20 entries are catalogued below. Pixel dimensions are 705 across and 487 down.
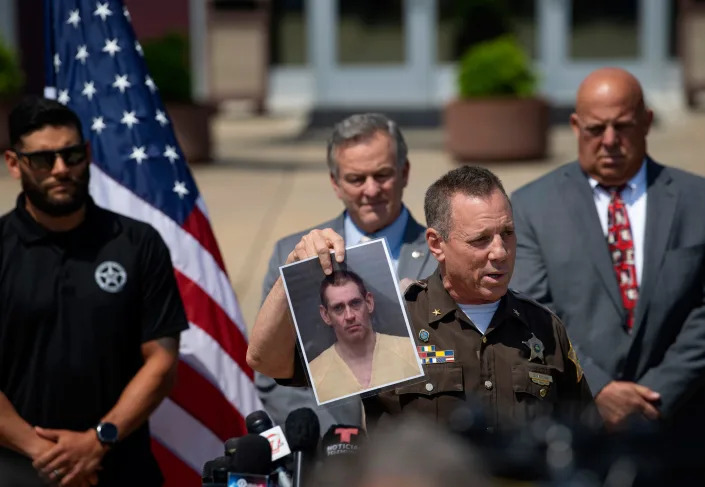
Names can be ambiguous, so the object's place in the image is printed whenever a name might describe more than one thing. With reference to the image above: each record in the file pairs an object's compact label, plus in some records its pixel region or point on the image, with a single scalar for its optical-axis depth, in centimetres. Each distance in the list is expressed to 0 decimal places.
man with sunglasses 866
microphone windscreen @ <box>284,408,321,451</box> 506
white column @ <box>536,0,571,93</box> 4066
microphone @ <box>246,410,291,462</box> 519
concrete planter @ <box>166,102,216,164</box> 2816
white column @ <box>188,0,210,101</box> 4056
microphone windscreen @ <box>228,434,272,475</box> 486
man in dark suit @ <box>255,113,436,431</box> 903
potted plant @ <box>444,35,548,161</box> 2783
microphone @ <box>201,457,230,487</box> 486
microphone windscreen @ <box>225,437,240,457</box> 493
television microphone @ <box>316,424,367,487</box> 491
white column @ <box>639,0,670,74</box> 4069
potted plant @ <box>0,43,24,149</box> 3152
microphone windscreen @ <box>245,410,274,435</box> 549
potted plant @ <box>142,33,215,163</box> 2820
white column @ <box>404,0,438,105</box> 4094
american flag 1014
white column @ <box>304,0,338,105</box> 4094
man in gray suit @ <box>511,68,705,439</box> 911
